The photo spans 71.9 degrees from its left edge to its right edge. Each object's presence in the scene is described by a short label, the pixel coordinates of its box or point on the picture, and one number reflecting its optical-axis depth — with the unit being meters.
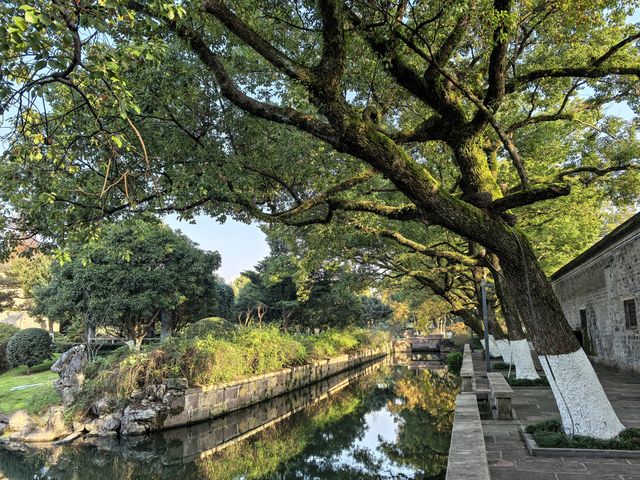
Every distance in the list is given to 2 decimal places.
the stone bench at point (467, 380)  10.14
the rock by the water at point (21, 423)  9.43
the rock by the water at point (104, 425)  9.64
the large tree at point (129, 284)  18.08
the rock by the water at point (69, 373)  10.20
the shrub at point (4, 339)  16.23
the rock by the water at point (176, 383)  10.49
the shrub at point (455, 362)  20.76
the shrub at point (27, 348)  15.29
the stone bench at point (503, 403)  7.24
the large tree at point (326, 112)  4.30
